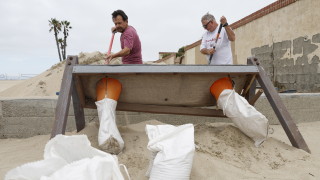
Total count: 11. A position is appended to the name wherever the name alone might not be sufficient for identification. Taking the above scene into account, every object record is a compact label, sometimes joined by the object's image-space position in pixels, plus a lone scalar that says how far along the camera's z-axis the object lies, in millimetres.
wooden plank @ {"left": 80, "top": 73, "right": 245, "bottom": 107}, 1859
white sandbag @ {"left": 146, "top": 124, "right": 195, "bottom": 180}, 1108
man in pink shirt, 2019
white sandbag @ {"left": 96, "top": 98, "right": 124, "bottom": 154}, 1508
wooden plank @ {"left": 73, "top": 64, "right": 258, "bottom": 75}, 1656
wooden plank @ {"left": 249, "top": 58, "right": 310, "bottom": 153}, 1729
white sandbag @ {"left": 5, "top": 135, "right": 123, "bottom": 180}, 884
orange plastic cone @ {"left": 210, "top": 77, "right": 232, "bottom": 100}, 1805
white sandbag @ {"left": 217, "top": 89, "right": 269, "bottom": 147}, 1641
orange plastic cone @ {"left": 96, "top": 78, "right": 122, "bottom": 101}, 1726
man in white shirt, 2427
